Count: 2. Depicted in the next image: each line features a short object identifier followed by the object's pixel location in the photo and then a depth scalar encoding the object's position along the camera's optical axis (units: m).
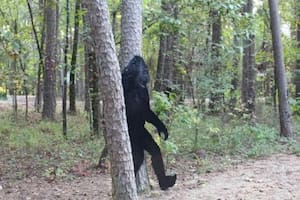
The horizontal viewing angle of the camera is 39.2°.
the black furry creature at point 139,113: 5.09
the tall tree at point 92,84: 8.73
